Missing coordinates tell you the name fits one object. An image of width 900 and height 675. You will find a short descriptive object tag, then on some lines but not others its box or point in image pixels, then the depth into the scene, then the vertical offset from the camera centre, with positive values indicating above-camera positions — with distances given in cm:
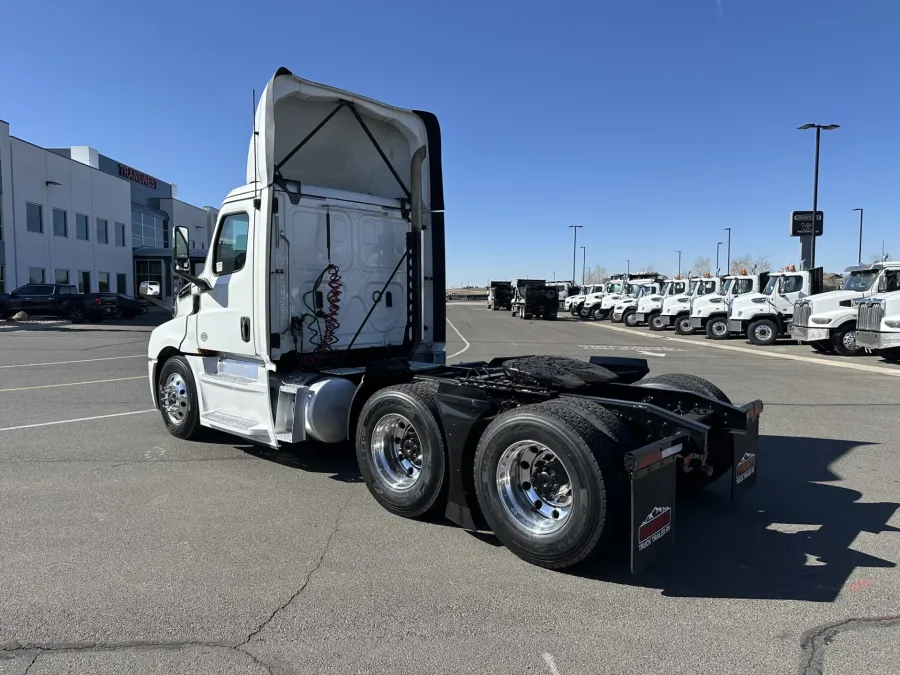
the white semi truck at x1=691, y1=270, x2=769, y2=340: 2395 -16
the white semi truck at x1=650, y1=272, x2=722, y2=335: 2698 -12
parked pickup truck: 3022 -47
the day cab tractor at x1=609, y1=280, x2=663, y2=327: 3372 -27
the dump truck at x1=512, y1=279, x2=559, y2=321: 4106 -15
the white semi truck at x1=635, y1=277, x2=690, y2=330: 2969 -9
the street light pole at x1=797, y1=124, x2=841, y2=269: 2548 +467
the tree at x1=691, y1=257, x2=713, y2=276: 10768 +593
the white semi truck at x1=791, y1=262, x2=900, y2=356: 1680 -31
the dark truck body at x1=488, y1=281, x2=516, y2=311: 6069 +31
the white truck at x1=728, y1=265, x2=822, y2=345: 2100 -7
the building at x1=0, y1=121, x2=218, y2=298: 3534 +474
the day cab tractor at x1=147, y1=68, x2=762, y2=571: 380 -65
